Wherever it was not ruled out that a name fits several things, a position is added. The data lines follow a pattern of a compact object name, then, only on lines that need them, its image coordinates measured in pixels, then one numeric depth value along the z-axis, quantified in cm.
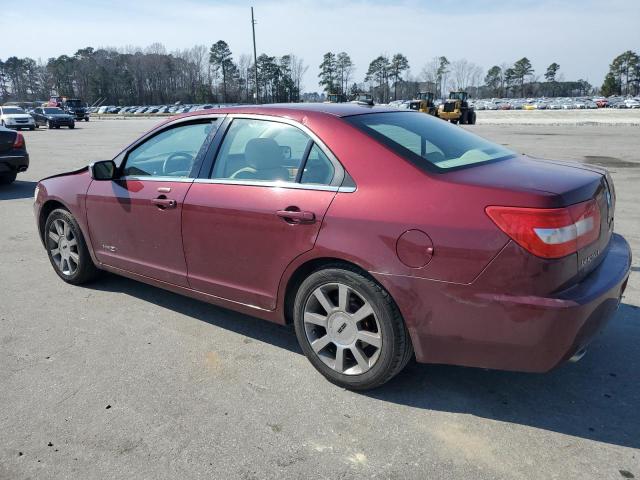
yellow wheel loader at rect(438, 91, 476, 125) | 3616
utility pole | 5046
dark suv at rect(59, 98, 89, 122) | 5184
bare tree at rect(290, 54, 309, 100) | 12091
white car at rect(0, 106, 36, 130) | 3272
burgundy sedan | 251
